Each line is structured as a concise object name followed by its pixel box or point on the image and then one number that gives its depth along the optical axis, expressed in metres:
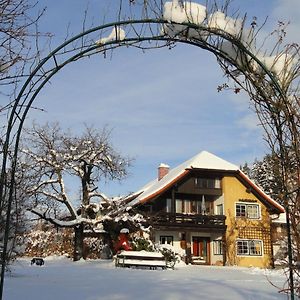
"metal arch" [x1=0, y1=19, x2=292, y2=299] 5.22
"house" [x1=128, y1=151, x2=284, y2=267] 27.97
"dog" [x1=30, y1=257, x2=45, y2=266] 22.10
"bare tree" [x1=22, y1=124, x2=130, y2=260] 25.11
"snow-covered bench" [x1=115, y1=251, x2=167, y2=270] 18.89
